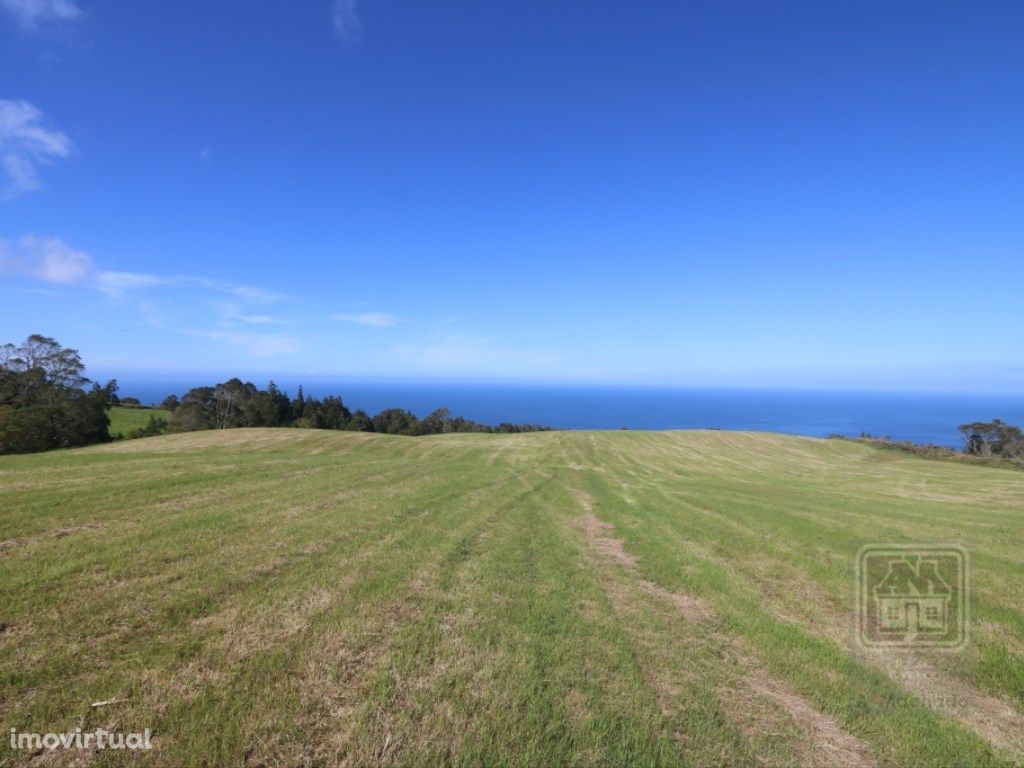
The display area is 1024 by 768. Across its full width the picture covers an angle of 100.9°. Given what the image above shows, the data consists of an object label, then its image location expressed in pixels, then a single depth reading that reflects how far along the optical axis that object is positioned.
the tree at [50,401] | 50.69
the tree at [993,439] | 75.69
